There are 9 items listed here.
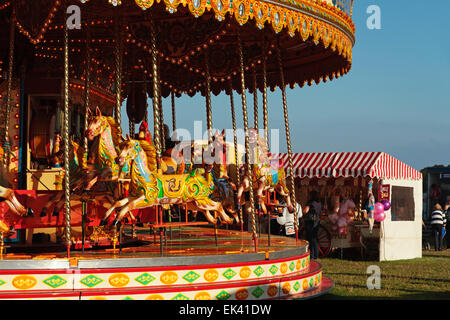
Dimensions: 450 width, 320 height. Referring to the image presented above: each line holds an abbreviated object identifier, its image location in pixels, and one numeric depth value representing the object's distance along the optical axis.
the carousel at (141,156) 8.11
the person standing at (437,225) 20.02
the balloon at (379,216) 16.89
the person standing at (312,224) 16.33
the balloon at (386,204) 17.06
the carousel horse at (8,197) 8.80
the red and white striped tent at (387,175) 17.41
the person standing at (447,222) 20.70
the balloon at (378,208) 16.83
